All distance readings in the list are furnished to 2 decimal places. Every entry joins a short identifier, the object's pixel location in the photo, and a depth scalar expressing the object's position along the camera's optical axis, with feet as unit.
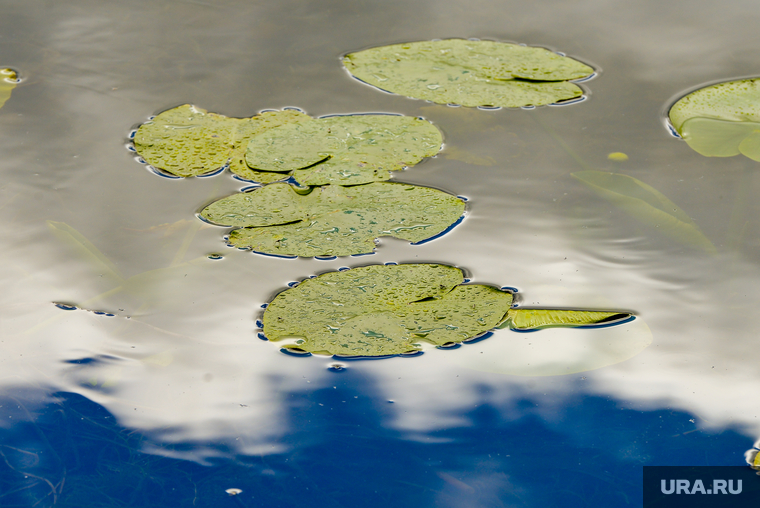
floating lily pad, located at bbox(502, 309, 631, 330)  15.39
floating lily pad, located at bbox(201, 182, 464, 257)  15.55
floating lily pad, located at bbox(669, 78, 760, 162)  15.98
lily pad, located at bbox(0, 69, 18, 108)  16.18
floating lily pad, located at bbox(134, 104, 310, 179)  15.82
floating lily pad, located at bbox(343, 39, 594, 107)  16.14
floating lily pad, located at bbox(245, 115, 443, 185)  15.77
